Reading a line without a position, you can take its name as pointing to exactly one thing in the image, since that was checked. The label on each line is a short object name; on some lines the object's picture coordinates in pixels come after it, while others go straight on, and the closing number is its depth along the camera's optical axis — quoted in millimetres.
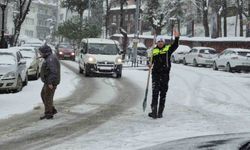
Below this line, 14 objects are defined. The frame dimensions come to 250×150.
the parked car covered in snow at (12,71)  17672
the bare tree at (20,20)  39366
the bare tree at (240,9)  57031
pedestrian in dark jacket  11914
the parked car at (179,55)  47531
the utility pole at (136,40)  38622
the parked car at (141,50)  56988
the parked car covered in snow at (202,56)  40656
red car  49250
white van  26109
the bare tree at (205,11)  62000
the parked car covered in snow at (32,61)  23391
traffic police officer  11781
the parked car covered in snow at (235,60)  34094
